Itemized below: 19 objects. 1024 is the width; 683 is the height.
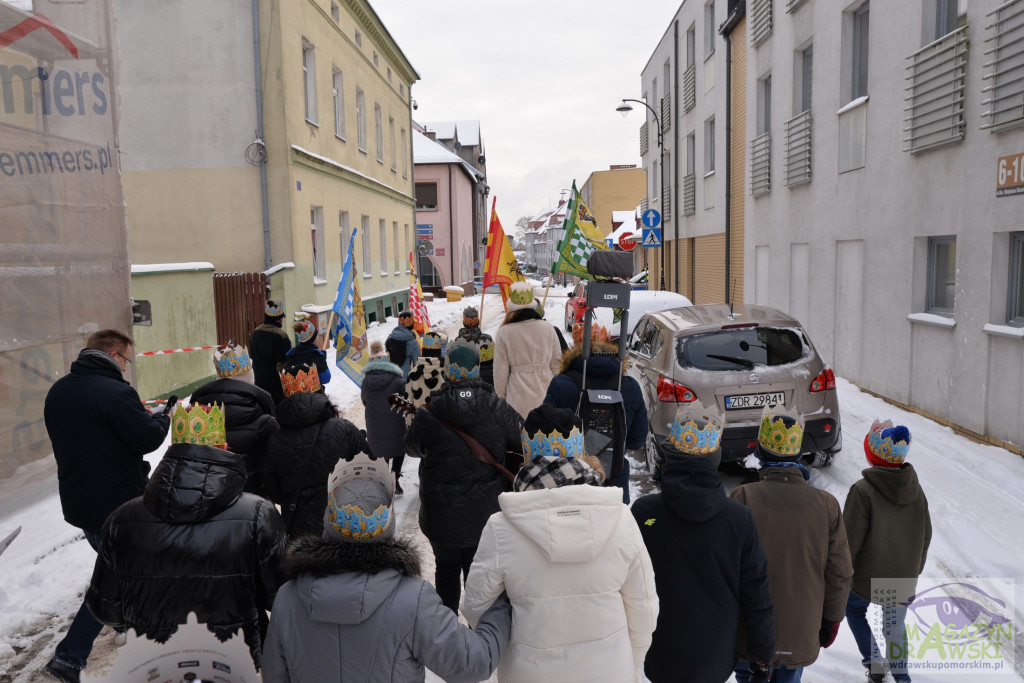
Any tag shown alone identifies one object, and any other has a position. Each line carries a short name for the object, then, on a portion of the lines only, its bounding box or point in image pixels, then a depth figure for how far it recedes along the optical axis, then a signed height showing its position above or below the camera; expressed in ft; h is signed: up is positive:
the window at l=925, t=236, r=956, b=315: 30.53 -0.41
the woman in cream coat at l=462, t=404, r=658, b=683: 8.02 -3.35
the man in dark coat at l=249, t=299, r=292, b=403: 25.46 -2.54
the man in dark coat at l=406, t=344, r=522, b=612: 13.04 -3.29
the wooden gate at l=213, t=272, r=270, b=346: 47.55 -1.75
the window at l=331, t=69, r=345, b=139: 66.03 +15.60
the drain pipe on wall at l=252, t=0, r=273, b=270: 48.95 +10.40
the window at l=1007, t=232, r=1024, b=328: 25.52 -0.58
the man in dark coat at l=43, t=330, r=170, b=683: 13.35 -2.85
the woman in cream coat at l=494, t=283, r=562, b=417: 21.18 -2.46
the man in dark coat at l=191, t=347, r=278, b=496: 13.50 -2.54
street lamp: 75.66 +16.25
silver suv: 21.91 -3.25
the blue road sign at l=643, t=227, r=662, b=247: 63.10 +2.66
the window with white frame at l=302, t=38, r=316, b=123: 57.82 +15.52
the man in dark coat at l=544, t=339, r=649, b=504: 16.89 -2.63
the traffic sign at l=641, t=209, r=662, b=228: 61.72 +4.22
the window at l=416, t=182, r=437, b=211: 146.51 +14.88
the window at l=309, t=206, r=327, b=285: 59.00 +2.55
